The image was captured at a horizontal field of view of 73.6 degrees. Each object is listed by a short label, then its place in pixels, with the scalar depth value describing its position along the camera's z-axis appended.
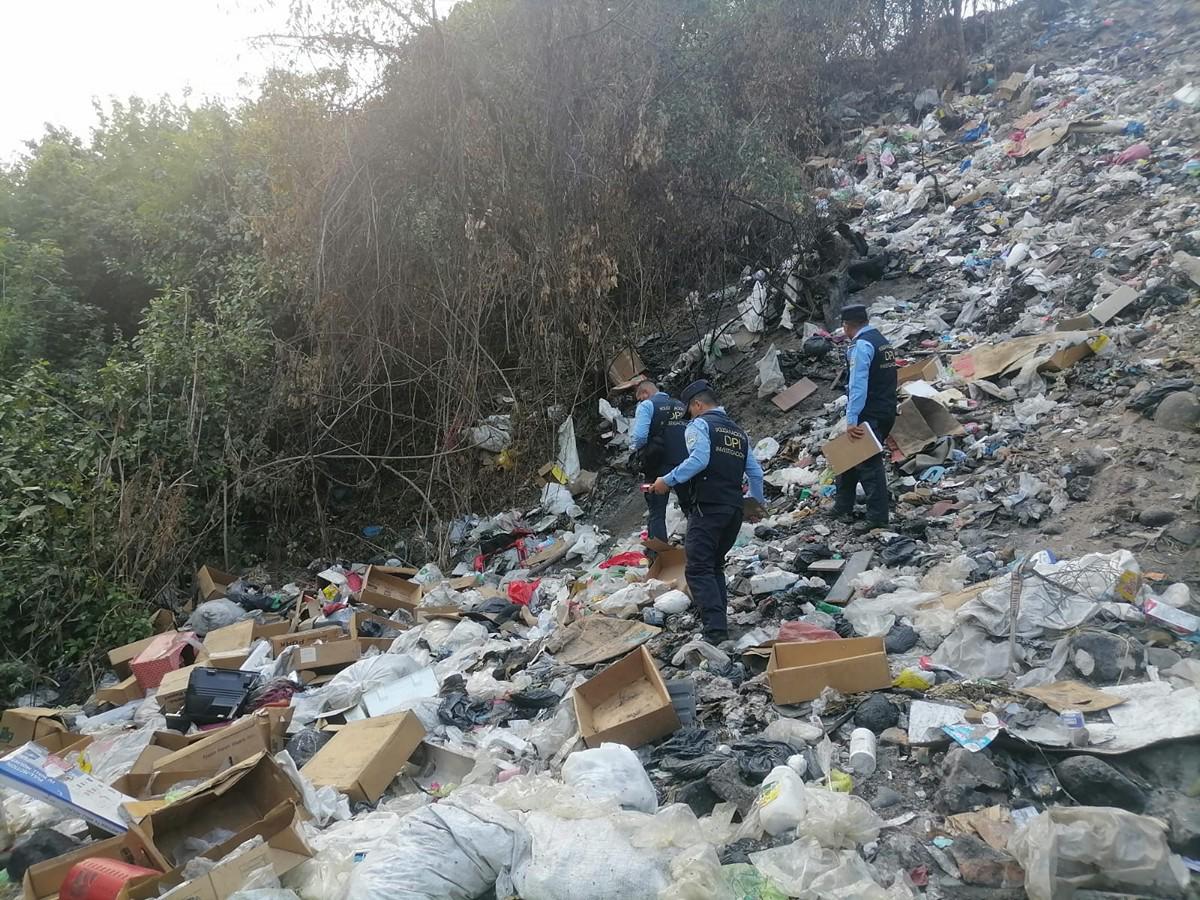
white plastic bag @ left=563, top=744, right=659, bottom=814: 2.83
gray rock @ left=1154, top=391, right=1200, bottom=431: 4.75
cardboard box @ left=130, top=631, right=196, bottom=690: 5.41
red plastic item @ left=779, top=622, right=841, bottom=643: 4.00
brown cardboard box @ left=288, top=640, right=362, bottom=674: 5.05
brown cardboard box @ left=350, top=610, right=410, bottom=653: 5.38
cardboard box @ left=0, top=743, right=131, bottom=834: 2.88
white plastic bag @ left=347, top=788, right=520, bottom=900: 2.43
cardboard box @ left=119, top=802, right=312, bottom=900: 2.47
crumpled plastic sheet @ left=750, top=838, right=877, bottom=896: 2.36
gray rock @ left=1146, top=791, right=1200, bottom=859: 2.35
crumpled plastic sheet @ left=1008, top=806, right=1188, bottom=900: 2.20
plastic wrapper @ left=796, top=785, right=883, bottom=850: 2.55
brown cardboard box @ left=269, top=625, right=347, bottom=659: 5.46
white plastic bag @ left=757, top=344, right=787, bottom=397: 7.84
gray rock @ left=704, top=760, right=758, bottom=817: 2.85
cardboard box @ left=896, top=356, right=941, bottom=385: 6.62
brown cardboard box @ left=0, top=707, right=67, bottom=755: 4.62
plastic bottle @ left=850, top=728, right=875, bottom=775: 2.98
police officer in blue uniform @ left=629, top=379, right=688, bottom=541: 5.77
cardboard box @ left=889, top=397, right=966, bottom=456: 6.00
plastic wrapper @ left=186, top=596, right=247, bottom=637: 6.23
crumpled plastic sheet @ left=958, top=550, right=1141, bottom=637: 3.52
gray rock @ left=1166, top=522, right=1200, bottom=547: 3.90
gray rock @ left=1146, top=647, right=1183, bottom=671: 3.13
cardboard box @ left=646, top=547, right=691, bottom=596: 5.38
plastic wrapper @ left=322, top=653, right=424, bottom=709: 4.48
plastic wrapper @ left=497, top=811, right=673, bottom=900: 2.36
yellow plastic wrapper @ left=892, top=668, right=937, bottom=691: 3.42
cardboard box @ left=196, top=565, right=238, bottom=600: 6.90
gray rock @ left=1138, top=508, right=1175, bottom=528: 4.16
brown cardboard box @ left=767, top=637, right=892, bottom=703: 3.46
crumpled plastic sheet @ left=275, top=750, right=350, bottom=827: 3.21
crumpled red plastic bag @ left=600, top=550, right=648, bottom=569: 5.92
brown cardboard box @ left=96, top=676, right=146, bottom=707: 5.29
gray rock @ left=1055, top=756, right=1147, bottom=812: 2.54
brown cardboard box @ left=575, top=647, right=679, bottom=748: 3.37
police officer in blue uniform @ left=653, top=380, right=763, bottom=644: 4.29
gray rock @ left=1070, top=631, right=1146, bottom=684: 3.17
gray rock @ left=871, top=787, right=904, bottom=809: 2.79
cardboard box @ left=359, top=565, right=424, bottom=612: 6.17
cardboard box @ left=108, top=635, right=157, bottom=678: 5.79
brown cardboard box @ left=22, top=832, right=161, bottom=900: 2.80
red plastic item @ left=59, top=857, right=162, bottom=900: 2.62
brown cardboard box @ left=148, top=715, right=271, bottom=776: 3.73
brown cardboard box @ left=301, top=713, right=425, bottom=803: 3.42
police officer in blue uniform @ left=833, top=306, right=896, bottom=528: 5.29
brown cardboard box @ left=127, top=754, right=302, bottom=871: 3.05
